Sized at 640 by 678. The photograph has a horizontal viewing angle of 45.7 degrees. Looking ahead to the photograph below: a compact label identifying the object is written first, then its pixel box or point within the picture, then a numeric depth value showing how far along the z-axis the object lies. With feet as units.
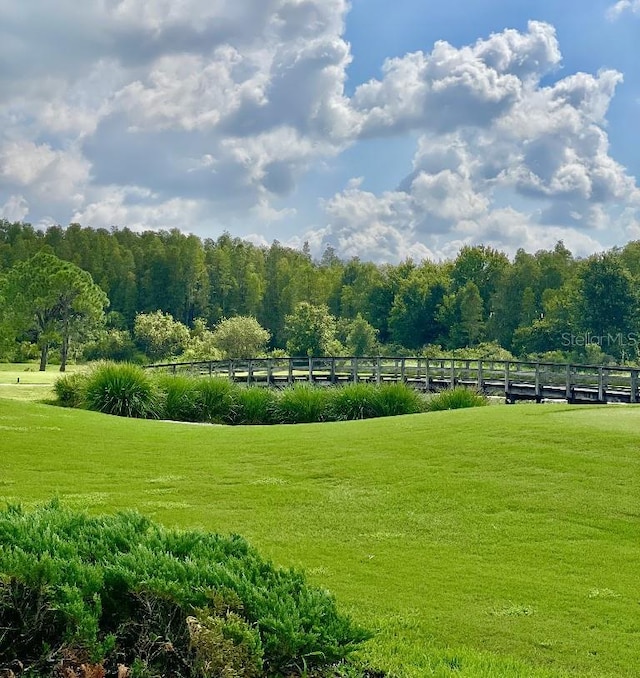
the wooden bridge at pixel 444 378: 86.74
